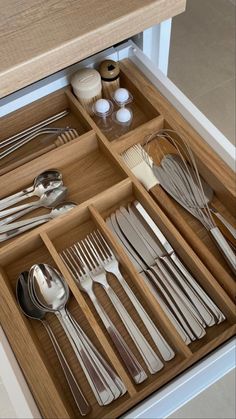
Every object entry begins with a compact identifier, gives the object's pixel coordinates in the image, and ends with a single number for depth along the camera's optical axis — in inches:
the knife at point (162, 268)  24.1
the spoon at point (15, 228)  26.8
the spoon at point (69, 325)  22.8
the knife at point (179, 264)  24.3
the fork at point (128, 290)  23.7
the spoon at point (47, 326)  22.7
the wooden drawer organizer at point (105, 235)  22.4
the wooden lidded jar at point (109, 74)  30.5
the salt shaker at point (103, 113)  30.0
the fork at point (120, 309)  23.4
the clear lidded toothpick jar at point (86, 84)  29.7
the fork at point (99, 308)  23.1
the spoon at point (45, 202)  28.0
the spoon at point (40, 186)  28.5
